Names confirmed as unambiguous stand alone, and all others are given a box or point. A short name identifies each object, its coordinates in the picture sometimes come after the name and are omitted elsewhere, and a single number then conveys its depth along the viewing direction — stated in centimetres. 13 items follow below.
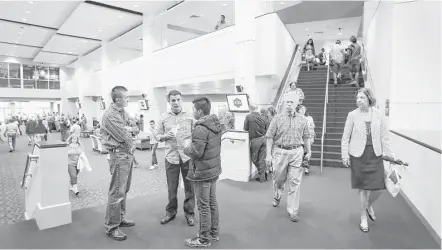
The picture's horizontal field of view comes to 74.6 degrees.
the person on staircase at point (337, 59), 995
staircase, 729
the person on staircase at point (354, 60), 913
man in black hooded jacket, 282
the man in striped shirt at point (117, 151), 311
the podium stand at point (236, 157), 575
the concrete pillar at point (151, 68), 1370
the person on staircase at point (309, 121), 574
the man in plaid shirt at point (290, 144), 366
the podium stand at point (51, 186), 350
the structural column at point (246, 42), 894
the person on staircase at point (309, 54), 1259
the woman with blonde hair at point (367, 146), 325
